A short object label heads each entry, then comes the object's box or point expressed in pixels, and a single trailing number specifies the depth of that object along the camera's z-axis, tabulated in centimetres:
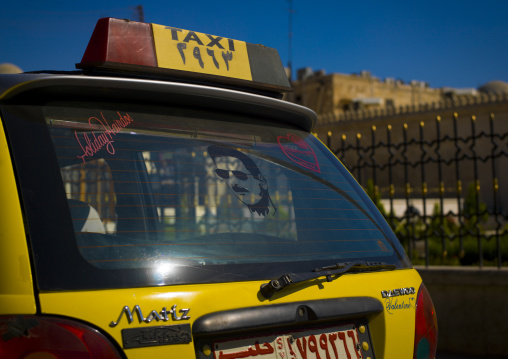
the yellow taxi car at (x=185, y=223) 146
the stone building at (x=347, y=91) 6028
